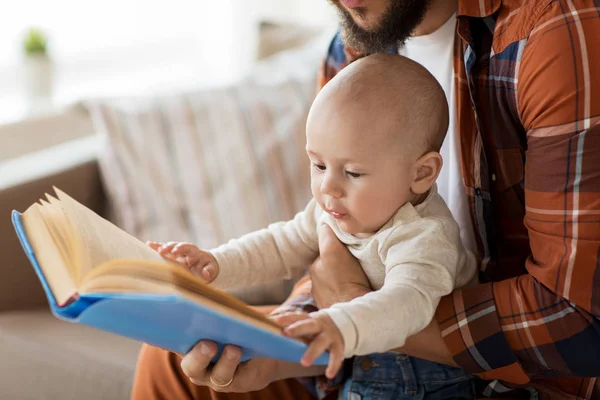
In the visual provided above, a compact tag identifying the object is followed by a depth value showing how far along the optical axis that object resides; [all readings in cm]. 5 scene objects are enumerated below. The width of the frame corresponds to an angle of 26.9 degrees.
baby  114
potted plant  221
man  111
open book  96
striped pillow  167
